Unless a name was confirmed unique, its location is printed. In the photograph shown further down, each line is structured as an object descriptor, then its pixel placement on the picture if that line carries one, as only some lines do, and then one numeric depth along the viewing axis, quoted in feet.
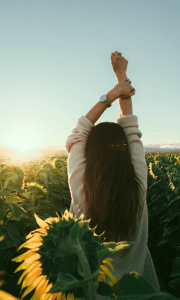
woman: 5.01
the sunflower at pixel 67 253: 1.33
